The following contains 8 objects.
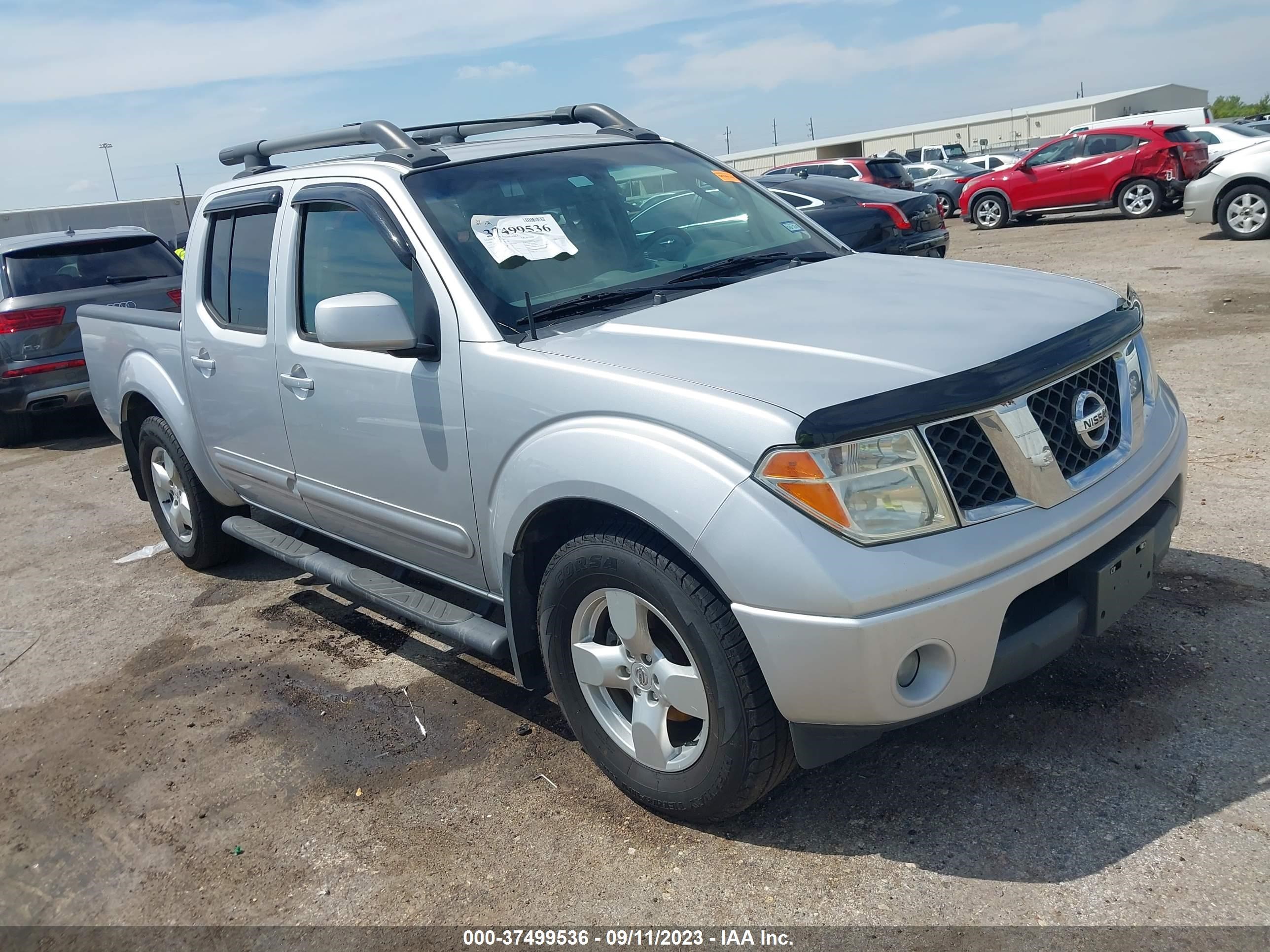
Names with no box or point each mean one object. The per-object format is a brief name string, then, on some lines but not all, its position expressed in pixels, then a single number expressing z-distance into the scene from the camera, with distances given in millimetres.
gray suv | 9117
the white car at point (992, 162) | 33438
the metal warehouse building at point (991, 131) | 63406
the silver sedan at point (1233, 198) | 13172
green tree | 86688
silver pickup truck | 2465
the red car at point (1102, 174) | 17422
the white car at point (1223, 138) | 19328
